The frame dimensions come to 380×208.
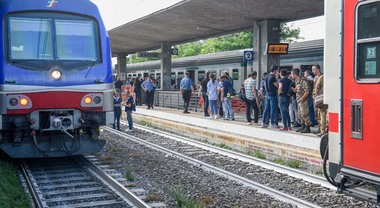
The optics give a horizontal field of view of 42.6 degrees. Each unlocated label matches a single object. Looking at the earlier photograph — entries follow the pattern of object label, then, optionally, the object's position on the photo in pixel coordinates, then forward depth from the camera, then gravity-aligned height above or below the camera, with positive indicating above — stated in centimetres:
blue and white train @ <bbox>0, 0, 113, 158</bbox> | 887 +17
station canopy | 1659 +271
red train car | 510 -11
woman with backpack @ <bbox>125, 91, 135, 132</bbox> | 1585 -67
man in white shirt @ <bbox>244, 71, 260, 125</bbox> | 1443 -26
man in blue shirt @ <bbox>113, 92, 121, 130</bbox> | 1568 -66
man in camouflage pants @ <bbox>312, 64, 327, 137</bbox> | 1033 -16
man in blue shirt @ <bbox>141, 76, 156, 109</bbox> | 2159 -13
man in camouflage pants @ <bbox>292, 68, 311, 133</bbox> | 1175 -29
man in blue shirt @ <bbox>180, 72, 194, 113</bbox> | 1892 -5
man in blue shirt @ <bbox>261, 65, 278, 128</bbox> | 1298 -21
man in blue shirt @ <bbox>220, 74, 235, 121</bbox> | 1594 -45
